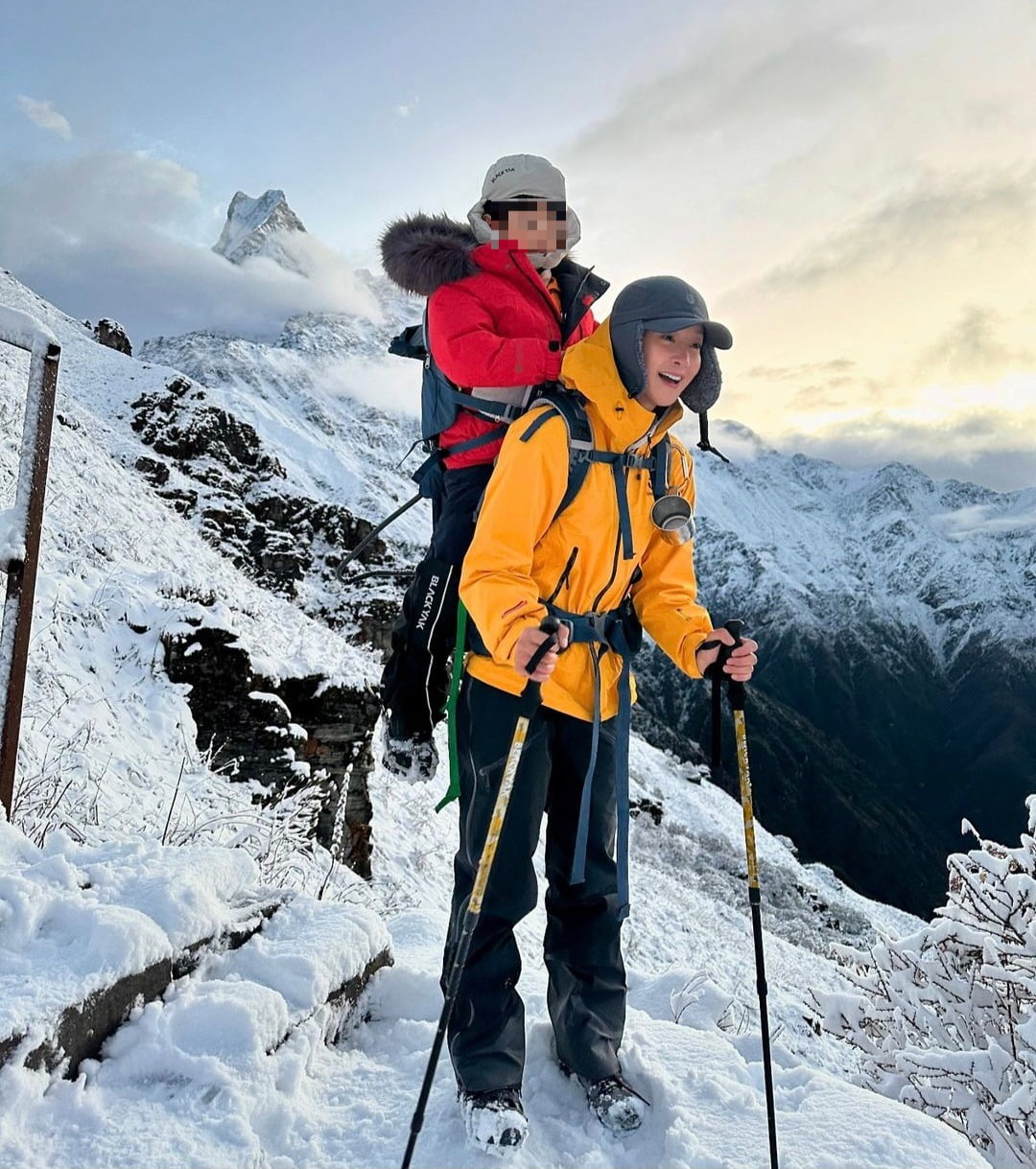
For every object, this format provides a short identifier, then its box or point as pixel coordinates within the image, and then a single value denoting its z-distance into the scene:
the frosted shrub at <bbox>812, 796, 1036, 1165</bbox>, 4.23
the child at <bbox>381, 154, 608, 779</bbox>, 3.11
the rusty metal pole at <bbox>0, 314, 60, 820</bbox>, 3.09
